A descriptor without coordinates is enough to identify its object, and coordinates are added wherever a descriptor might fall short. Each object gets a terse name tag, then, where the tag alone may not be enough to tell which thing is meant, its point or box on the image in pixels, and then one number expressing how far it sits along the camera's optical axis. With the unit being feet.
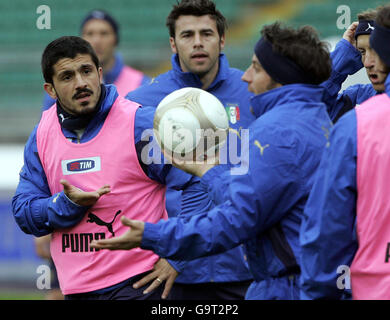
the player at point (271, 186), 22.54
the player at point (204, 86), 34.71
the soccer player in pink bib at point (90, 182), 30.58
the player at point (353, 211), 20.51
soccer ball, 25.34
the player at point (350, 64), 33.42
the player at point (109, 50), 54.03
